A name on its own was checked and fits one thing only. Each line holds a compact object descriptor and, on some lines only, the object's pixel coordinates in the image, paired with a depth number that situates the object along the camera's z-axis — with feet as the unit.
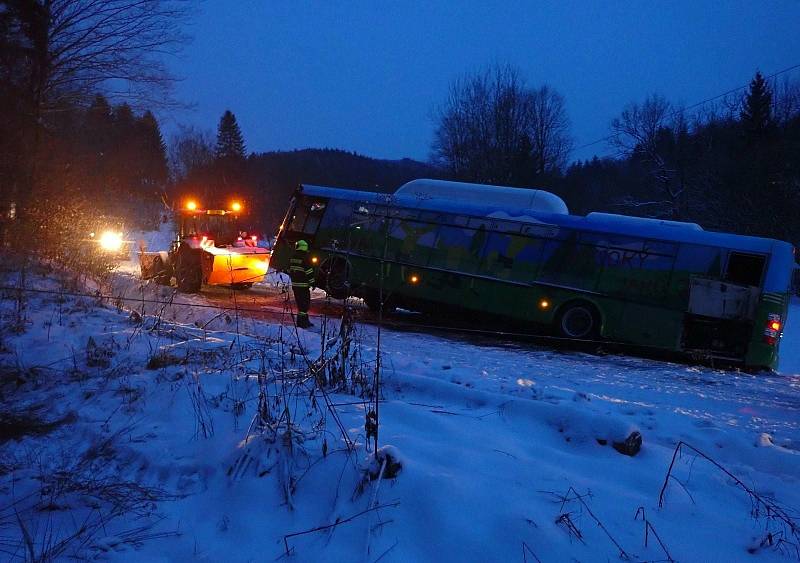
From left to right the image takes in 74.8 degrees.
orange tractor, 47.65
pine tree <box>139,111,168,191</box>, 235.81
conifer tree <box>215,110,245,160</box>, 230.89
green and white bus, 32.65
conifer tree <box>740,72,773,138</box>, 125.18
